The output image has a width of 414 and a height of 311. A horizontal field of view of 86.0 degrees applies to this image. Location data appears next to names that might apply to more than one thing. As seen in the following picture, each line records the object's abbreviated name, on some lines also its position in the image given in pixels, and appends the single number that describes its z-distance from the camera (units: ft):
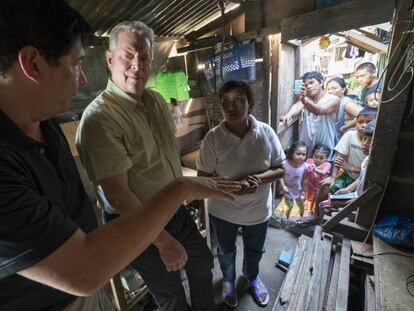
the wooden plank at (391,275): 5.34
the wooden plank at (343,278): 6.52
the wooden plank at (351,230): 7.98
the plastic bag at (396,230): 6.61
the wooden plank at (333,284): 6.64
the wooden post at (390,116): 5.94
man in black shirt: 1.97
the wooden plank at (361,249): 7.62
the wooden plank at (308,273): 7.11
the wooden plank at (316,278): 6.97
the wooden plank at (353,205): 7.33
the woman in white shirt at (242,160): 6.83
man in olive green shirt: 4.29
